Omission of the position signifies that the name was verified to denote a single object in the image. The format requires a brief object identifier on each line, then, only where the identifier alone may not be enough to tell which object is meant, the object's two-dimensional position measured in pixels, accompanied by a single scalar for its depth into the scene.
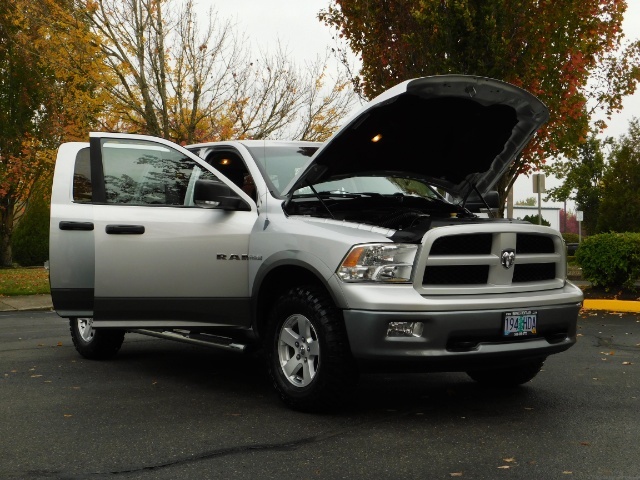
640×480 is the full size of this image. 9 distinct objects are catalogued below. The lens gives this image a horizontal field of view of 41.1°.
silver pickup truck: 5.49
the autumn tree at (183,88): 19.23
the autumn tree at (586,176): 53.62
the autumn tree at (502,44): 14.56
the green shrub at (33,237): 27.19
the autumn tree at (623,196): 35.66
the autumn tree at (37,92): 18.78
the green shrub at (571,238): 43.61
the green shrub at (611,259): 13.63
